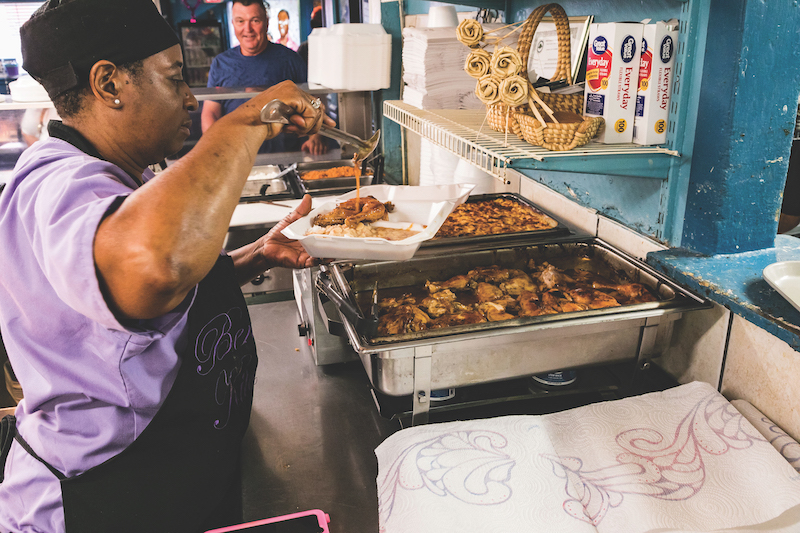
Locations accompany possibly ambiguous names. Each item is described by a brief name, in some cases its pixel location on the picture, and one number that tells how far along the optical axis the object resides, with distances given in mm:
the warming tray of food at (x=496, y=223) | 1805
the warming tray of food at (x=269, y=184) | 3105
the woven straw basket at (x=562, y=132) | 1305
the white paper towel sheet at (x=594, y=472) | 966
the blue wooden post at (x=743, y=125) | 1243
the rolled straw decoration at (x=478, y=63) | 1397
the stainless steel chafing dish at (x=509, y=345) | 1205
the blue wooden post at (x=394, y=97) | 3211
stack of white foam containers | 3035
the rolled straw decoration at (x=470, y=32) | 1493
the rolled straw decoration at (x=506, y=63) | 1305
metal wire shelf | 1273
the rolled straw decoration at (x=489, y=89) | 1342
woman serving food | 736
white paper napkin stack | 2029
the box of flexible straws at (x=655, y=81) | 1318
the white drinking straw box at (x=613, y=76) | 1296
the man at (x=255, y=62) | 3920
